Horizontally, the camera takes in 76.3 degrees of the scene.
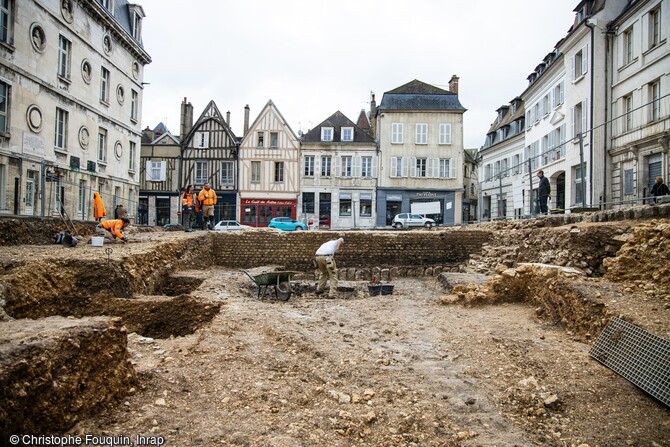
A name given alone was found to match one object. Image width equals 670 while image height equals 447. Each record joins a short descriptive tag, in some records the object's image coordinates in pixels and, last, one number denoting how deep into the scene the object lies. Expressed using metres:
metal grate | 4.18
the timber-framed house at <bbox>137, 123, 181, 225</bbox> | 34.03
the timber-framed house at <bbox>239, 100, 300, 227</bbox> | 33.53
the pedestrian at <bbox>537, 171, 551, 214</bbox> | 13.80
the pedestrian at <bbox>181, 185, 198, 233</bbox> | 16.11
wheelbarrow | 10.20
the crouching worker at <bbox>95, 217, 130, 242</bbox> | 11.74
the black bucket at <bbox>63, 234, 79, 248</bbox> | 10.48
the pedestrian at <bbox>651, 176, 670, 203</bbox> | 10.91
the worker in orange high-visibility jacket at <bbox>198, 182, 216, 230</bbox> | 16.47
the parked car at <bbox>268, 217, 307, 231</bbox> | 26.80
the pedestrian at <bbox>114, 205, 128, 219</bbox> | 12.36
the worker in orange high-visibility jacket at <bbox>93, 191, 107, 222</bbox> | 15.23
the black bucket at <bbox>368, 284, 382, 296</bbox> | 11.54
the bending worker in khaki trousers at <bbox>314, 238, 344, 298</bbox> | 11.12
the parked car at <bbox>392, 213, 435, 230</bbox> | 29.67
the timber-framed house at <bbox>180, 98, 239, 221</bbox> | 33.88
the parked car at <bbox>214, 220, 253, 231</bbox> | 24.69
